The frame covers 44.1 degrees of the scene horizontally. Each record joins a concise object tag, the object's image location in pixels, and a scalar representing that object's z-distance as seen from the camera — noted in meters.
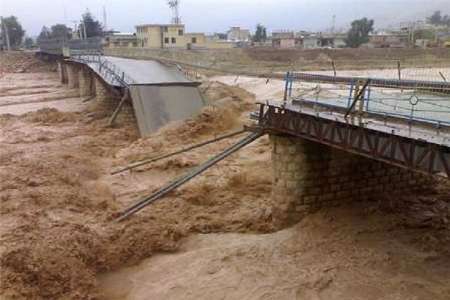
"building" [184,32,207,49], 87.61
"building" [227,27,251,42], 144.23
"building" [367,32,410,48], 87.44
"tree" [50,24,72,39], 112.44
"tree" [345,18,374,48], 94.44
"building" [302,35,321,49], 106.00
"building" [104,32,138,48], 90.87
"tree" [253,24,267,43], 115.94
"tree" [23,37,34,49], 112.60
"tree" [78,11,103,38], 101.84
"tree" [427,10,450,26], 189.43
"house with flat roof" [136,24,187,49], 87.00
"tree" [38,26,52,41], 117.69
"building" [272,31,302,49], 99.94
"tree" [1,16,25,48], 114.06
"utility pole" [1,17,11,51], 104.25
